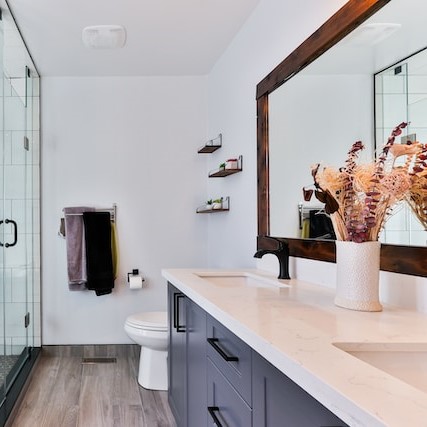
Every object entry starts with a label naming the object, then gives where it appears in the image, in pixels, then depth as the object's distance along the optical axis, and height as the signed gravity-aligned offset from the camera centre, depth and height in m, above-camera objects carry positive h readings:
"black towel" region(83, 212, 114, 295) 3.19 -0.32
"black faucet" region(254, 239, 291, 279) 1.84 -0.20
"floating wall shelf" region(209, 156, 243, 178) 2.60 +0.29
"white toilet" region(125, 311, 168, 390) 2.54 -0.88
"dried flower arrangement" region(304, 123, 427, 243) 1.08 +0.07
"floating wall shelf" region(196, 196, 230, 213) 2.87 +0.05
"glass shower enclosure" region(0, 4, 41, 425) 2.36 +0.00
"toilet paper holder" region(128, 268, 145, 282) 3.35 -0.49
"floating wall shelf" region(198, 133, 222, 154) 3.07 +0.53
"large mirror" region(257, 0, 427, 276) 1.22 +0.45
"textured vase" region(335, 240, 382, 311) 1.16 -0.18
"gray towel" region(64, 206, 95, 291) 3.21 -0.29
